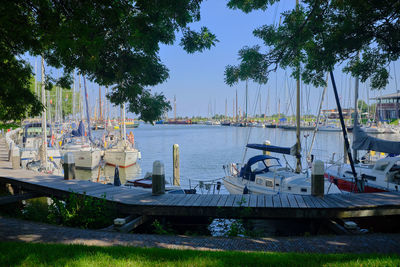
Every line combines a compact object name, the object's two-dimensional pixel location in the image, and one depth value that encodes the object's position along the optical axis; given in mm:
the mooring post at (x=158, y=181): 10789
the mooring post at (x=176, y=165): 20906
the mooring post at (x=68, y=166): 13734
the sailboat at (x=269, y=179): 14242
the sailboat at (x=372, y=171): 13875
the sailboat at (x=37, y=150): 24672
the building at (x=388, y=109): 73838
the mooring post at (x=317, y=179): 9922
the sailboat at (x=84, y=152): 37219
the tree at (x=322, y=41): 9109
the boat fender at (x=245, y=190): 15128
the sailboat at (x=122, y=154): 38500
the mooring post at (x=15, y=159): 17406
